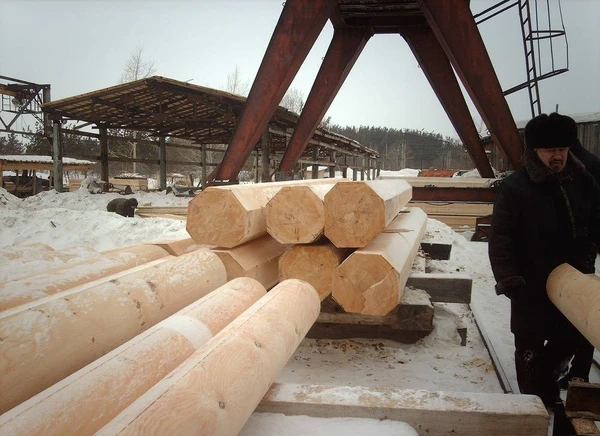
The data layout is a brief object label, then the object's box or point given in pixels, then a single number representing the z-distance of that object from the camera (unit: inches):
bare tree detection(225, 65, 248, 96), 1440.7
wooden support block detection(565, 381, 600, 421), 72.1
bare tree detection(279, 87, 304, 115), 1705.5
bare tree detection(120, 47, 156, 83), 1109.7
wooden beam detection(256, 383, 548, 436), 69.6
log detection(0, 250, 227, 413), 56.4
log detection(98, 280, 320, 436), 46.8
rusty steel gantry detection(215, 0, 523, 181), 199.2
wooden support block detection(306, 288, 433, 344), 135.2
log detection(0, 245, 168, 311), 78.7
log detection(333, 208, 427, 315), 98.9
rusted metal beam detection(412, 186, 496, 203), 278.7
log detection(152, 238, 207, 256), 135.0
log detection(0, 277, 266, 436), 46.8
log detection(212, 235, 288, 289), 115.9
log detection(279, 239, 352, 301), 116.6
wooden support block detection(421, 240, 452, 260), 216.5
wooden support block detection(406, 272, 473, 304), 142.9
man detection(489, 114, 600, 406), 97.4
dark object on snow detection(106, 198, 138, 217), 411.5
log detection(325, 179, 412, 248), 105.0
